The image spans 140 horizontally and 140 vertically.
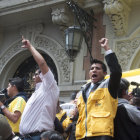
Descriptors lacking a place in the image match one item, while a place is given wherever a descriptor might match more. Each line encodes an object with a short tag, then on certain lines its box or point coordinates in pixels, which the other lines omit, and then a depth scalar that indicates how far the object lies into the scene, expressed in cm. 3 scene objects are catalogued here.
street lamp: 589
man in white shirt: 338
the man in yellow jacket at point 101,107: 281
